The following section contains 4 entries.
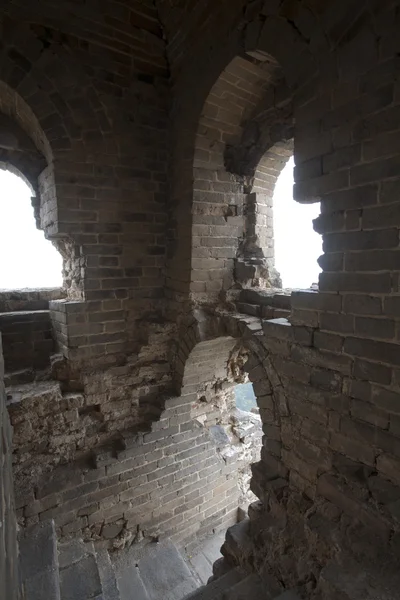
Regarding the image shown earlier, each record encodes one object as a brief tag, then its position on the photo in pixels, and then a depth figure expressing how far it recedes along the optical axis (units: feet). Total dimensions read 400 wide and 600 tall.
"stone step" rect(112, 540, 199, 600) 12.03
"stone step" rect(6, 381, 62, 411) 11.69
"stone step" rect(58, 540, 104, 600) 8.48
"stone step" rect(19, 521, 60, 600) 5.65
